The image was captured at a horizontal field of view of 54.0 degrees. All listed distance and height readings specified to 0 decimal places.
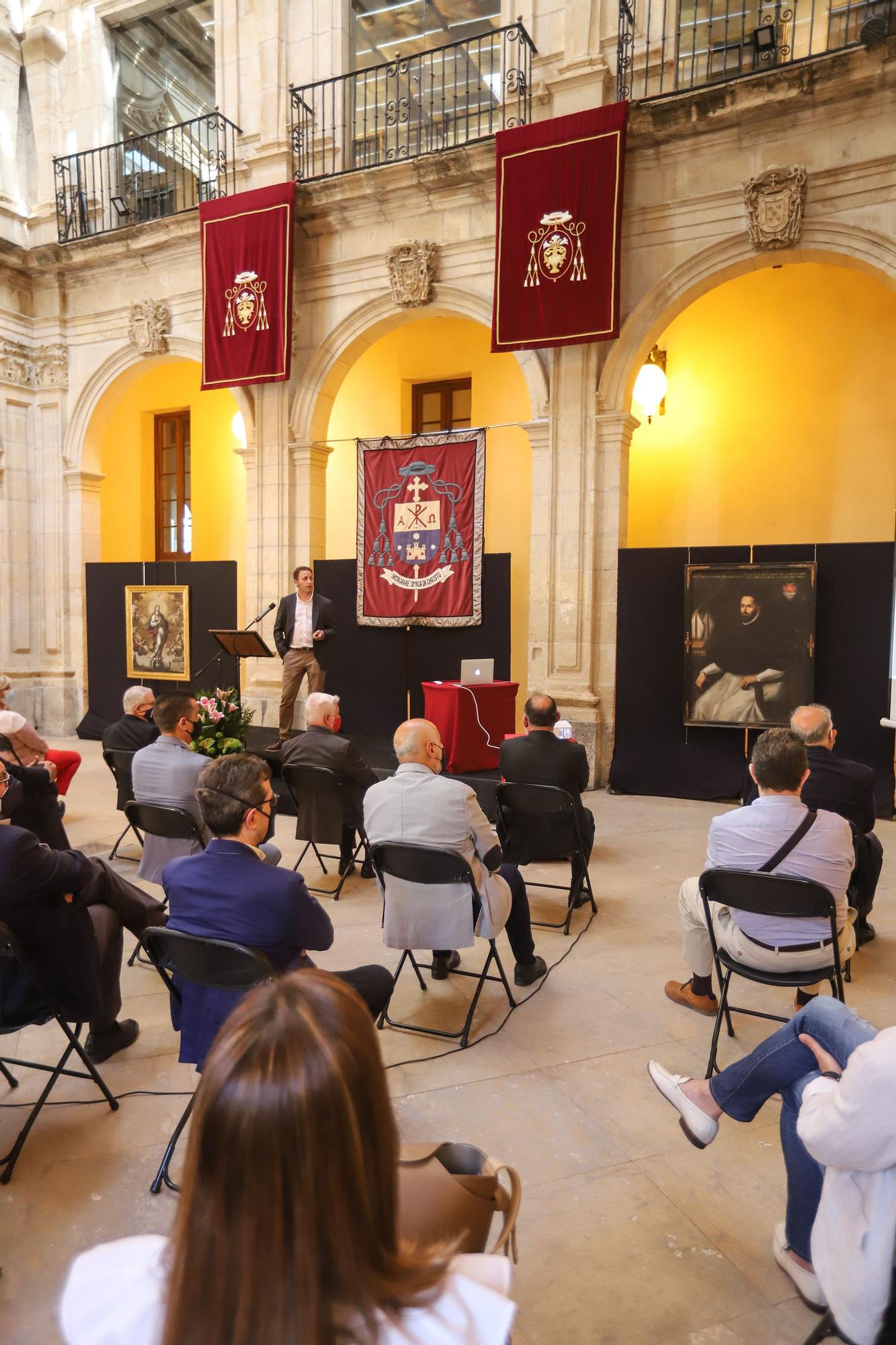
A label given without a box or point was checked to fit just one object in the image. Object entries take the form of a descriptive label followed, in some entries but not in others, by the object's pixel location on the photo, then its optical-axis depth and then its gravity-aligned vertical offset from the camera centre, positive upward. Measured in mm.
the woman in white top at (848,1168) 1595 -1065
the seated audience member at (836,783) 4078 -792
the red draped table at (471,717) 7457 -947
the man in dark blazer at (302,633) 8617 -276
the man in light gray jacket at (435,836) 3336 -878
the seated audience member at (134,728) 5703 -811
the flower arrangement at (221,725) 6109 -862
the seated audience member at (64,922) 2732 -1073
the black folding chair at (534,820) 4453 -1089
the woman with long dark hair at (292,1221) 862 -615
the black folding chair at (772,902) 2863 -968
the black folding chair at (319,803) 4934 -1130
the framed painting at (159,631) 10898 -351
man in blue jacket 2510 -846
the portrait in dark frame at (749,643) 7453 -274
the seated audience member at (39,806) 4379 -1032
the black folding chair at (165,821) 3959 -991
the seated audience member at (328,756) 4934 -846
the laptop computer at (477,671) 7648 -553
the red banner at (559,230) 7590 +3368
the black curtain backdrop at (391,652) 8891 -482
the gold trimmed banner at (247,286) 9117 +3369
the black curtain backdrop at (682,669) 7285 -508
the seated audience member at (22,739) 5359 -863
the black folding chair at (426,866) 3209 -960
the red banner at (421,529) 8914 +811
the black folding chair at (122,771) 5559 -1074
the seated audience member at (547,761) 4684 -818
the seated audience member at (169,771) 4289 -842
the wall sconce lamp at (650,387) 8570 +2181
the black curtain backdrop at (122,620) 10602 -205
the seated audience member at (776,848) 3033 -841
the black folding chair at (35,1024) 2561 -1328
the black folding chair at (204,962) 2406 -998
